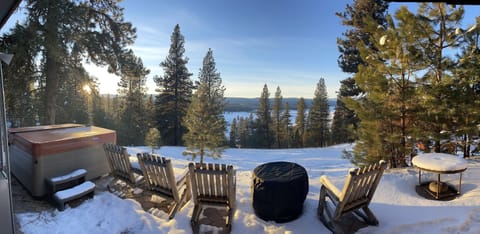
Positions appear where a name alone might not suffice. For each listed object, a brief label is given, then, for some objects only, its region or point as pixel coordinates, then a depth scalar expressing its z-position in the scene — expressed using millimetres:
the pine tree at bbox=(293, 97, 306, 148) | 27812
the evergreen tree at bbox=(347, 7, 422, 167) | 5047
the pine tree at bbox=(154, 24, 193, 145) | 18203
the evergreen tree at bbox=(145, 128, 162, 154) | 11889
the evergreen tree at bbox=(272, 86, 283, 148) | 26406
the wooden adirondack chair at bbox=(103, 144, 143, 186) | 4012
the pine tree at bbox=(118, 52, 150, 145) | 20109
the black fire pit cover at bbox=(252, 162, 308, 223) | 3104
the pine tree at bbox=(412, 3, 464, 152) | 4871
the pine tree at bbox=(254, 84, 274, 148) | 25720
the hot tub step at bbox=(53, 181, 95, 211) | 3420
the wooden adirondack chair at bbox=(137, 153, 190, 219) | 3367
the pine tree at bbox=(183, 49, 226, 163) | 9391
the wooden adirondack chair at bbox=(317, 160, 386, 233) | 2811
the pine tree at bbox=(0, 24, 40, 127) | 6273
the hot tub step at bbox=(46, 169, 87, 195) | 3674
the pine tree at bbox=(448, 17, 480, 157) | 4754
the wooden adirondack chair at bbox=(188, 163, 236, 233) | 3086
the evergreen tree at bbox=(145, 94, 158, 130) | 19125
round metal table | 3414
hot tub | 3717
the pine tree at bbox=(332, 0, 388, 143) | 10953
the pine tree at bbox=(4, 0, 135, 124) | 6566
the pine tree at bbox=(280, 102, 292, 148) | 27203
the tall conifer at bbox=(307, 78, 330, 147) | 24605
